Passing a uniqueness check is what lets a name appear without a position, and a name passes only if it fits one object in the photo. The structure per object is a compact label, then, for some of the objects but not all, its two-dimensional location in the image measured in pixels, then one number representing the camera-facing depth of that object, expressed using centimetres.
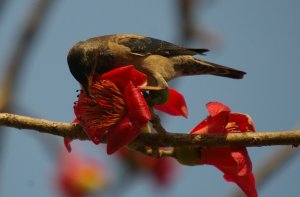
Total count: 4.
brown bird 725
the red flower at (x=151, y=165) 801
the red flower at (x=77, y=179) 825
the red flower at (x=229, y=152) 500
